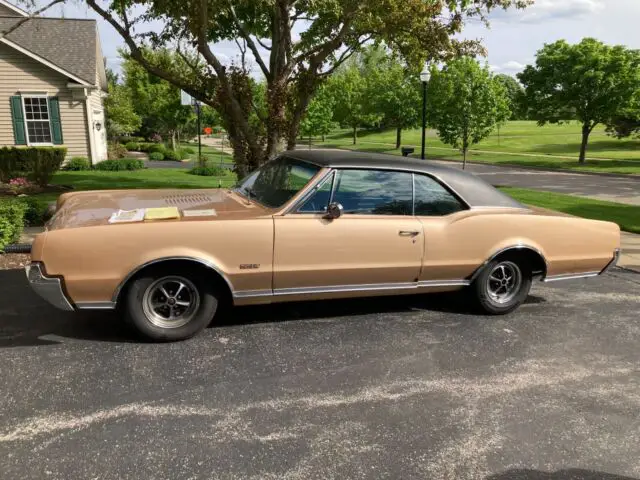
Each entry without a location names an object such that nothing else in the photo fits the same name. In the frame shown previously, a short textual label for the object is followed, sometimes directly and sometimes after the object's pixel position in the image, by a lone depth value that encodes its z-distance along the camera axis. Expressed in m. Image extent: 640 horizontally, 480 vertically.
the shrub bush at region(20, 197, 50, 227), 8.35
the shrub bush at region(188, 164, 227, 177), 19.67
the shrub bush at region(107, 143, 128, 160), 24.61
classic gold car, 3.85
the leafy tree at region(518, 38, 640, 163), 29.80
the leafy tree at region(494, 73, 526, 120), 33.91
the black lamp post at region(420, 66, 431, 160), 16.79
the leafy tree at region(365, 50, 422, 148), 44.50
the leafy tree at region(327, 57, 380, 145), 51.20
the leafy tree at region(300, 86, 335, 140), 36.02
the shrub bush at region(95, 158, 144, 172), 20.34
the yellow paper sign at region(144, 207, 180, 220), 4.06
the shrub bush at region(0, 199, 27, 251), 6.70
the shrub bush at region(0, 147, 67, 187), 13.45
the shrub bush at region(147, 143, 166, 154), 29.56
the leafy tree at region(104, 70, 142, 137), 29.67
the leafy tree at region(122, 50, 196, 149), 34.28
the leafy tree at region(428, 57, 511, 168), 26.20
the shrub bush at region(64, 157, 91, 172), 19.84
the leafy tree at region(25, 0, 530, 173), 10.18
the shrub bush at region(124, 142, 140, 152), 32.73
